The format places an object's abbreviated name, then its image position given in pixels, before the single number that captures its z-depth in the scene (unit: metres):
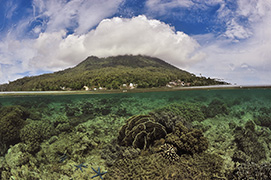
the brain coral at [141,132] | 4.75
